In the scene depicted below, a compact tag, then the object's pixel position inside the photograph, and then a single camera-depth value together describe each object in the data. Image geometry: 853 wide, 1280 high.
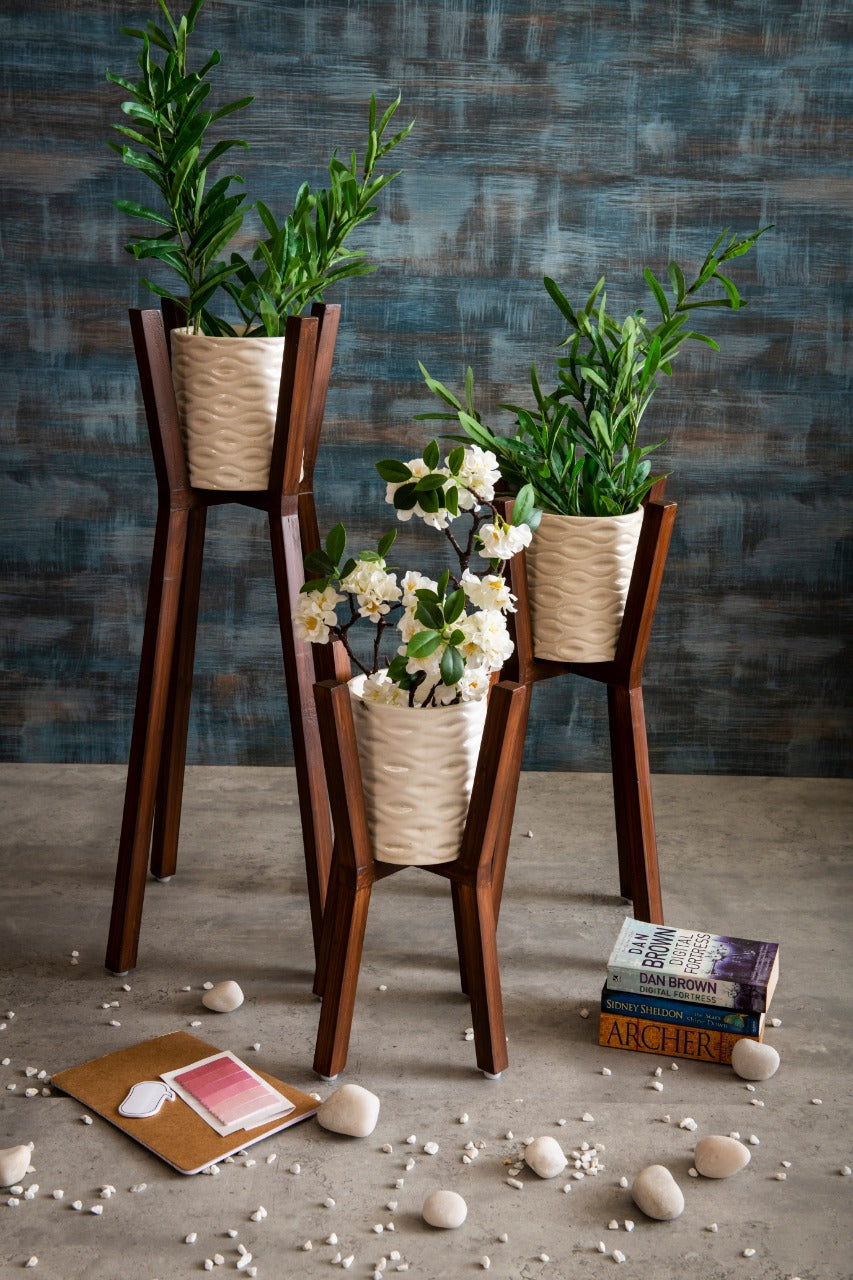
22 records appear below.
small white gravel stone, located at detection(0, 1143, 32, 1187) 1.68
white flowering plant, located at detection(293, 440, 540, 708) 1.81
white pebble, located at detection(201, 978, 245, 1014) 2.10
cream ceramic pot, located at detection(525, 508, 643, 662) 2.16
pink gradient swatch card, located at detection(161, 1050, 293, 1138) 1.81
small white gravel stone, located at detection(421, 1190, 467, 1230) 1.62
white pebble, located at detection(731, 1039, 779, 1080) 1.94
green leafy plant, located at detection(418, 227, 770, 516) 2.15
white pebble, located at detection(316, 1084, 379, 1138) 1.79
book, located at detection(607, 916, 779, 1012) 1.96
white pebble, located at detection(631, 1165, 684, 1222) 1.64
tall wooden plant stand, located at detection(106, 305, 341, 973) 2.12
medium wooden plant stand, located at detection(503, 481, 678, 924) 2.15
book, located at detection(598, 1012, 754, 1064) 1.99
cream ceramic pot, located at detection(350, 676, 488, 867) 1.85
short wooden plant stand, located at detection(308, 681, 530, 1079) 1.84
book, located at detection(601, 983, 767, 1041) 1.97
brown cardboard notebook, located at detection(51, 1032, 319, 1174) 1.75
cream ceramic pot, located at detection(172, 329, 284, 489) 2.11
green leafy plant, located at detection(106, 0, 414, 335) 2.03
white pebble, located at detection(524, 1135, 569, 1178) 1.71
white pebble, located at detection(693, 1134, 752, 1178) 1.72
